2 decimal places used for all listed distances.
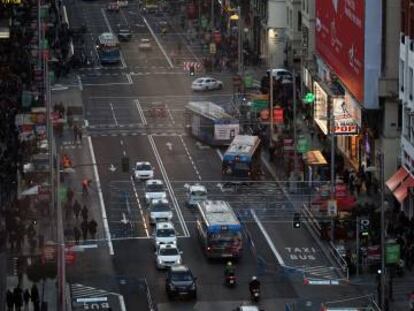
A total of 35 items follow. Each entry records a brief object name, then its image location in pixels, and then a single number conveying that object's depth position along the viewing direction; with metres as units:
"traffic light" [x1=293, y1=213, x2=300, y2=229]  119.99
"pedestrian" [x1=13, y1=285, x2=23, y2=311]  103.06
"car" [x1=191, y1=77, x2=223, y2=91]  179.38
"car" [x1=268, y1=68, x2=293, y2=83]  175.38
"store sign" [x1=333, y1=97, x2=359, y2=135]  137.25
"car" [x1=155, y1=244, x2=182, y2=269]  115.19
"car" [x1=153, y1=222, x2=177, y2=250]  118.79
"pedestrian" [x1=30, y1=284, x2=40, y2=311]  102.56
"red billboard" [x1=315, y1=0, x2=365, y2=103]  134.62
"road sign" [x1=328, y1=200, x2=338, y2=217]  119.06
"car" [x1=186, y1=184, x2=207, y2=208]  130.75
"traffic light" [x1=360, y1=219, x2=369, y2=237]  112.94
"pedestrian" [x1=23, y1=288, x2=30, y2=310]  103.94
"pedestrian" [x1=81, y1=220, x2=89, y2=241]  122.57
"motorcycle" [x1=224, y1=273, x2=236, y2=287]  111.60
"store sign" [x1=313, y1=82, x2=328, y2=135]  149.75
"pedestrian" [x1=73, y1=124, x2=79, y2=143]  154.75
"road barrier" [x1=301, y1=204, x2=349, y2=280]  114.50
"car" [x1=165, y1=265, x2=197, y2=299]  108.31
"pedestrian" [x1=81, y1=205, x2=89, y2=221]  124.01
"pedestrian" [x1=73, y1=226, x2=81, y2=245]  121.64
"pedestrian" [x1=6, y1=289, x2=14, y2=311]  103.38
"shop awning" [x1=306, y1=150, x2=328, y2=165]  133.38
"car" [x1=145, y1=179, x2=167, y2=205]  131.00
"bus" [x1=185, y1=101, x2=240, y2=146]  152.12
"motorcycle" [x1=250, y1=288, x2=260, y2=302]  108.12
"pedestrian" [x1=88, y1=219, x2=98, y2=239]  122.44
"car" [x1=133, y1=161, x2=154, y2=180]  139.38
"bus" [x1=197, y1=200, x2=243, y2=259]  116.69
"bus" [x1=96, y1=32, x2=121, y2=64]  196.75
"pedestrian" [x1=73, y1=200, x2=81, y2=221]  126.44
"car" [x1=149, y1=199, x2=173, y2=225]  125.56
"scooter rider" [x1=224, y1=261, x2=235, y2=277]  111.88
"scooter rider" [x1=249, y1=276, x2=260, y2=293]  108.19
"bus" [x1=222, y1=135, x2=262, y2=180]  139.12
